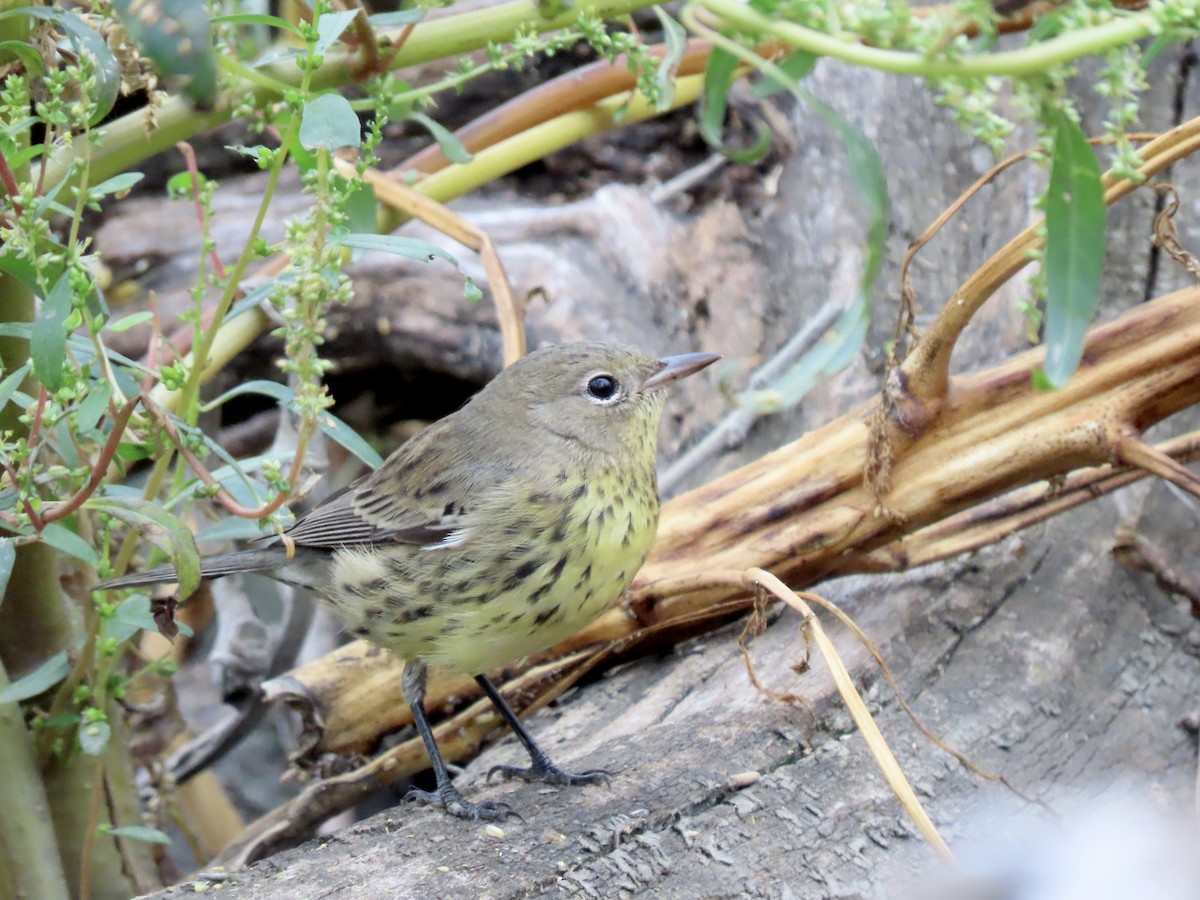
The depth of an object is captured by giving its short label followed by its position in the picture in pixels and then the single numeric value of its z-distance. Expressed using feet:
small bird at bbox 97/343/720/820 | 10.15
